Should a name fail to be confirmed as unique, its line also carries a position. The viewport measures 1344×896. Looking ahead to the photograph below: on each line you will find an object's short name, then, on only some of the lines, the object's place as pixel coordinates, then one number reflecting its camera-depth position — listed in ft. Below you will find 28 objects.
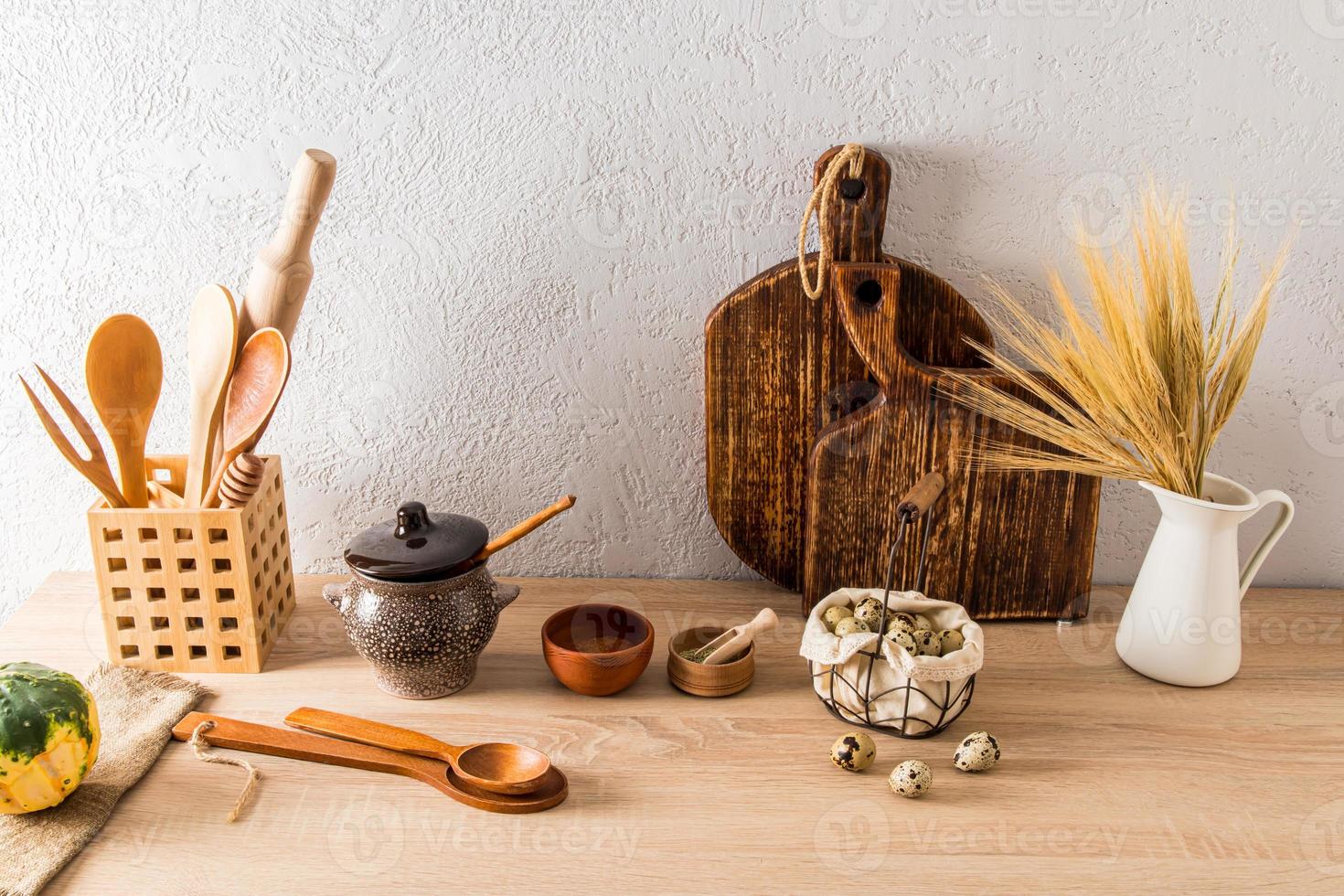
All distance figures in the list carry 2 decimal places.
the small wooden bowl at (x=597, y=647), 2.58
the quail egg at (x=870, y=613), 2.54
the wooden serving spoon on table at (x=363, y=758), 2.23
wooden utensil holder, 2.63
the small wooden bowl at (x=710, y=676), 2.62
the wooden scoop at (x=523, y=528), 2.59
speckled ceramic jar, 2.52
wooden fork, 2.48
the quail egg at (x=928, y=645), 2.49
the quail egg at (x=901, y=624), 2.51
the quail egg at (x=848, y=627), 2.47
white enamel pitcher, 2.60
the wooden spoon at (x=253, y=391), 2.58
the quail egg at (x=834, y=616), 2.53
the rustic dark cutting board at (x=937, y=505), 2.81
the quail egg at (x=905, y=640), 2.46
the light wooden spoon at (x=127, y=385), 2.62
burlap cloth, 2.02
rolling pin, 2.64
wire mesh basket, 2.39
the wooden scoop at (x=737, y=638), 2.66
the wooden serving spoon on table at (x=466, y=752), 2.25
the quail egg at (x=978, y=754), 2.30
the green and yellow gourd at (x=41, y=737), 2.04
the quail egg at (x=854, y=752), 2.31
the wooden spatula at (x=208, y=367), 2.62
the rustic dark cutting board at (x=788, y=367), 2.88
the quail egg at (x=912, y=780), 2.23
